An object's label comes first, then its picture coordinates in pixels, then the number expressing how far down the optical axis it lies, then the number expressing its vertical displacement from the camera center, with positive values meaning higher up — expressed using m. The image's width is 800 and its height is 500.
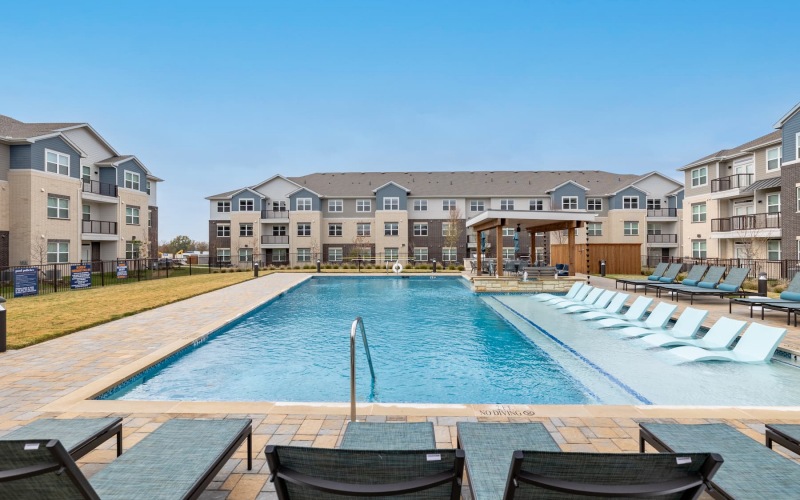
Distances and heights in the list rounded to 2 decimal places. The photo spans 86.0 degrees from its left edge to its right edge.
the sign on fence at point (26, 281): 17.62 -1.11
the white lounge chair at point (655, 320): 11.04 -1.78
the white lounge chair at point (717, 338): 8.73 -1.80
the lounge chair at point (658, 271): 20.73 -0.97
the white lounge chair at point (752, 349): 7.97 -1.87
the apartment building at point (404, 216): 45.59 +3.98
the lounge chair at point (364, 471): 2.18 -1.13
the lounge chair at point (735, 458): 2.90 -1.59
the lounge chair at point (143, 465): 2.33 -1.55
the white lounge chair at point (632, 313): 11.90 -1.74
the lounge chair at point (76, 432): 3.47 -1.53
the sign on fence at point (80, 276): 20.79 -1.06
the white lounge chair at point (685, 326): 9.74 -1.75
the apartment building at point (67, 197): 25.86 +4.04
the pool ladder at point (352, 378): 5.03 -1.48
